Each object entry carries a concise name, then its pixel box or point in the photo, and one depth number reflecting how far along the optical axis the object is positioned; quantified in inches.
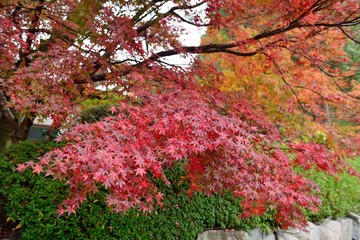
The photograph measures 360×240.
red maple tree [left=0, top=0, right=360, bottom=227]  88.7
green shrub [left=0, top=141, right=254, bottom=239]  122.6
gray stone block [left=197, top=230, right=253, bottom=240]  163.5
